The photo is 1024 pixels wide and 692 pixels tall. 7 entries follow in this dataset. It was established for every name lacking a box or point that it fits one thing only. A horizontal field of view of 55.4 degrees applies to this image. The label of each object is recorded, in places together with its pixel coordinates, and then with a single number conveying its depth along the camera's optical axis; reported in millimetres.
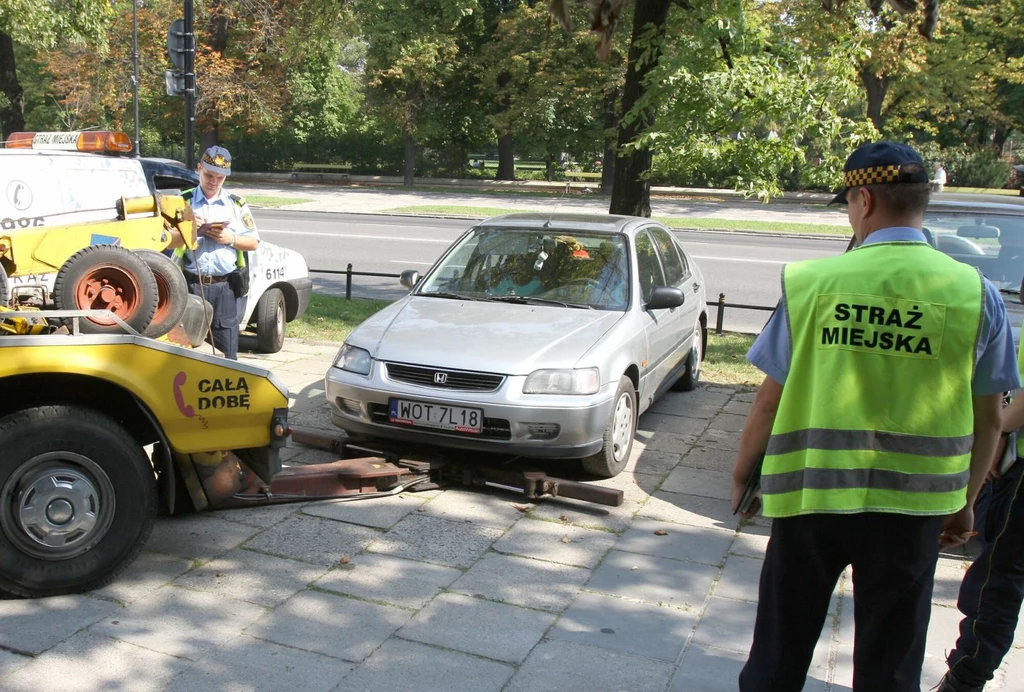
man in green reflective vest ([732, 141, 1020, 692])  2676
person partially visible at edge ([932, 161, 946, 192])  8230
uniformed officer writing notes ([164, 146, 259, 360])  6953
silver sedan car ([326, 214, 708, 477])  5855
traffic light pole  14266
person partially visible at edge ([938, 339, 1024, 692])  3486
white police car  7031
